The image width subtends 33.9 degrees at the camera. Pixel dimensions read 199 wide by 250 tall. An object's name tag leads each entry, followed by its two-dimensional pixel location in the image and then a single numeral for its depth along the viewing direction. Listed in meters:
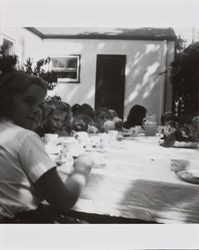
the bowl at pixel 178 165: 1.40
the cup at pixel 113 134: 1.75
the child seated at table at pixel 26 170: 1.27
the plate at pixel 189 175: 1.33
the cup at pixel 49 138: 1.60
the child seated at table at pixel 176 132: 1.68
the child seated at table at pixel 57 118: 1.70
